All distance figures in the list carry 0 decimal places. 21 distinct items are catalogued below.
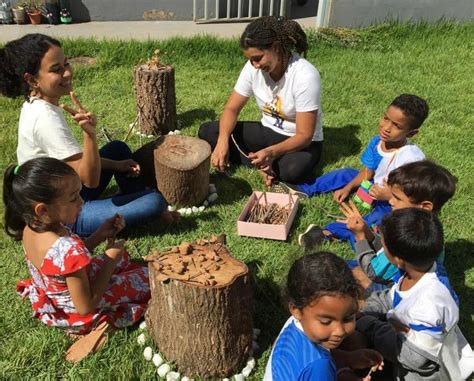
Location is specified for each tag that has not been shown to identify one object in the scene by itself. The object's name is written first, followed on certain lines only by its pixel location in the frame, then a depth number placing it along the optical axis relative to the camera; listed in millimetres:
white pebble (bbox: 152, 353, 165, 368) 2604
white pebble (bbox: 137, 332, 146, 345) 2727
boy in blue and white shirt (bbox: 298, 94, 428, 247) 3438
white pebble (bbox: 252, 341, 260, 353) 2736
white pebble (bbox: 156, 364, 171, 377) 2557
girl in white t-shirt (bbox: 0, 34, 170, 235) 2965
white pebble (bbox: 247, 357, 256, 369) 2635
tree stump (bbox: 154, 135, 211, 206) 3711
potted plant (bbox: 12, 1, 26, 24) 7272
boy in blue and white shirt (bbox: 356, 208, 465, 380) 2225
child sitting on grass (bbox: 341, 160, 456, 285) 2717
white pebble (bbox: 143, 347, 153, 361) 2641
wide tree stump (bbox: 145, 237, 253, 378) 2375
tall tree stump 4684
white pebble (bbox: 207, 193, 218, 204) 4012
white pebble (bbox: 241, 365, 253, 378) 2601
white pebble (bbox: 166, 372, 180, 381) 2535
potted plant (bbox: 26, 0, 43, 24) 7293
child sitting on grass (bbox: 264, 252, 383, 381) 1919
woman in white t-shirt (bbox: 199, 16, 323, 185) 3771
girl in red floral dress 2354
